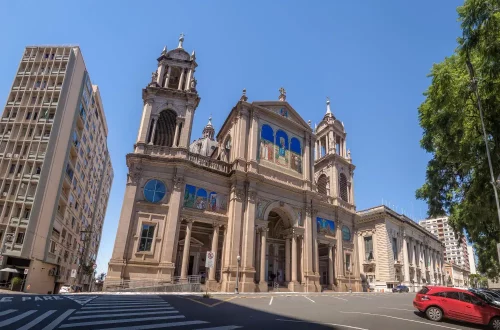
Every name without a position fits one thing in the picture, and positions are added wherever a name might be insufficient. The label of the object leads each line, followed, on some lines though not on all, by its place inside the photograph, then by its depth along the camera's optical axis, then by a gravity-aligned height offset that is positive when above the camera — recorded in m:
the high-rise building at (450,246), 143.75 +14.21
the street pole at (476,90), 12.38 +7.38
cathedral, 28.16 +6.36
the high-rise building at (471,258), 154.50 +10.26
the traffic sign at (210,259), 24.41 +0.20
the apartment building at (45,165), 36.47 +11.15
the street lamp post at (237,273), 27.98 -0.85
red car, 12.66 -1.18
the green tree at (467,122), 11.43 +7.07
